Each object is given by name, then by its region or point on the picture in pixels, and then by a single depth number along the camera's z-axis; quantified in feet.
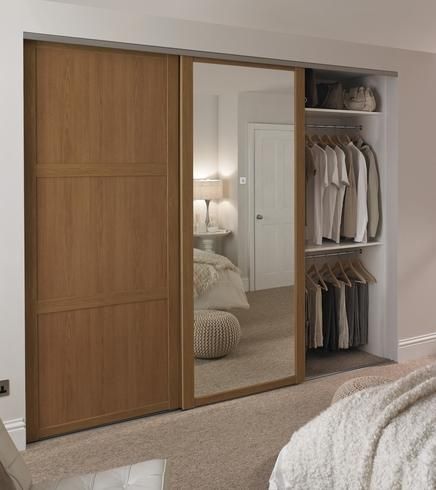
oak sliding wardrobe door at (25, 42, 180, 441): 10.55
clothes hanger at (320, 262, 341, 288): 14.99
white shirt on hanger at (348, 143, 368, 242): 14.67
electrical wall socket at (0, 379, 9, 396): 10.23
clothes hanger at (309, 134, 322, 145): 14.57
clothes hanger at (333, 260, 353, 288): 15.07
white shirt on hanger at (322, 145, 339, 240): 14.56
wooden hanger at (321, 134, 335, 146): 14.75
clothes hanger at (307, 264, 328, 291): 14.74
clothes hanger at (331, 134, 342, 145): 14.92
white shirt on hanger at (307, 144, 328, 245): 14.26
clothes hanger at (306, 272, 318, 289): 14.63
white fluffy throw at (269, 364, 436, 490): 6.06
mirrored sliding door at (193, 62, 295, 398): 11.98
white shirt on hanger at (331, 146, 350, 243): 14.40
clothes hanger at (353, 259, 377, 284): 15.25
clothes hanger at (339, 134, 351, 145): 15.05
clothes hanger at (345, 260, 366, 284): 15.19
